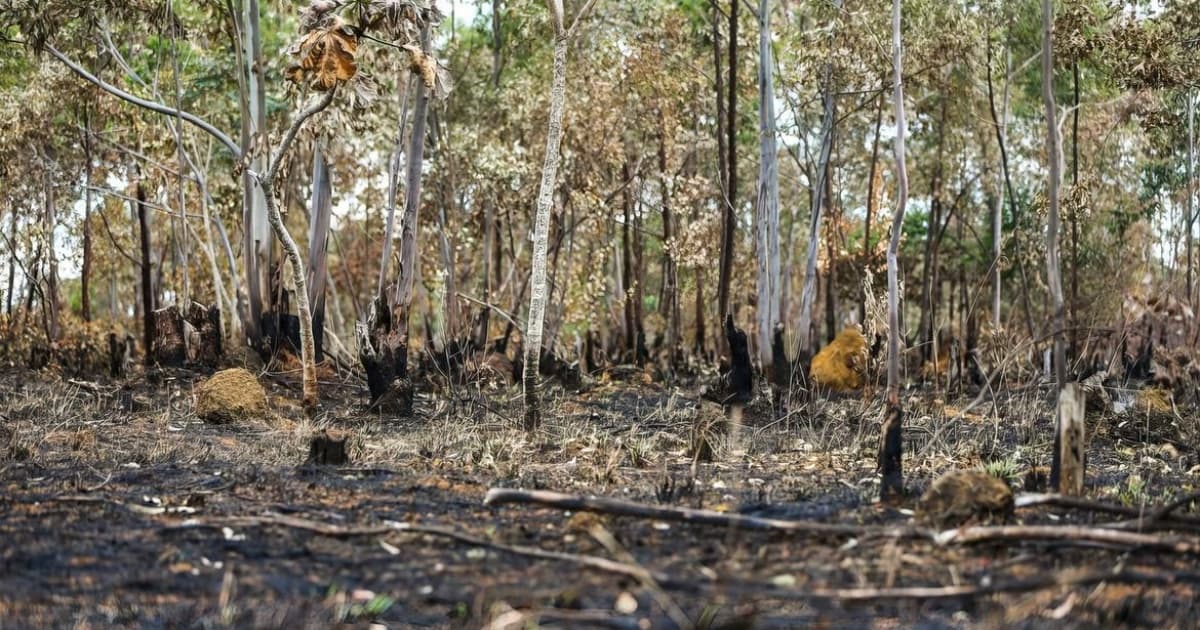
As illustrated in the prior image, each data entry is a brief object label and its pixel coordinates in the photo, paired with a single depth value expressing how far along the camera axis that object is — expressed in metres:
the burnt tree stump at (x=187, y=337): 15.16
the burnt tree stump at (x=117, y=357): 14.63
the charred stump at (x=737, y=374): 12.15
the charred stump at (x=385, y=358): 11.62
